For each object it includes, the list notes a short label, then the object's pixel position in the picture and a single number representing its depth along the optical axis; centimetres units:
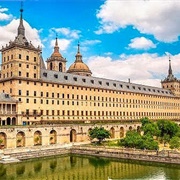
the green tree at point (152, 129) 6500
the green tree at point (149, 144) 5062
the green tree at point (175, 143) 5022
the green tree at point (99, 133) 6278
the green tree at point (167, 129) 6476
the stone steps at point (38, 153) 5075
